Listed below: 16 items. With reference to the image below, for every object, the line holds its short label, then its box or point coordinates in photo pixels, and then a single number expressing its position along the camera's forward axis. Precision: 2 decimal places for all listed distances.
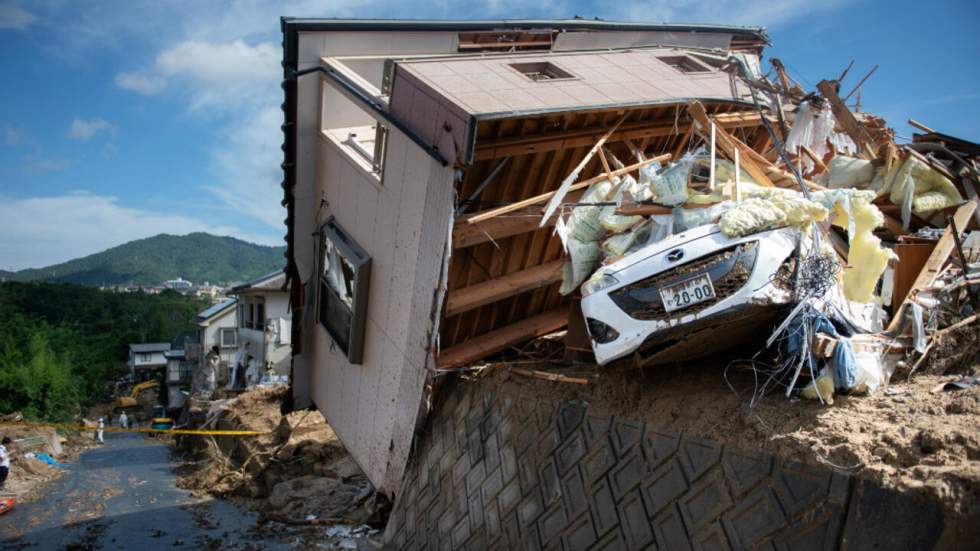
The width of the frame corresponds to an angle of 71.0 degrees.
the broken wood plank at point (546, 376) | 6.44
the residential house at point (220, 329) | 41.81
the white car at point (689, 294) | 5.26
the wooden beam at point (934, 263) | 5.89
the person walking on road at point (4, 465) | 16.67
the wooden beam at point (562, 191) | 6.84
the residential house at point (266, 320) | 32.22
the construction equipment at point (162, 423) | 35.22
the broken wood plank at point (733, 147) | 6.95
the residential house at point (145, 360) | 55.38
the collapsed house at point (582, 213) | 5.47
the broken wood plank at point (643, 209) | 6.25
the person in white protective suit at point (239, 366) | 34.06
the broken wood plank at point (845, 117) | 8.02
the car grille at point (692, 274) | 5.27
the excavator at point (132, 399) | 45.72
